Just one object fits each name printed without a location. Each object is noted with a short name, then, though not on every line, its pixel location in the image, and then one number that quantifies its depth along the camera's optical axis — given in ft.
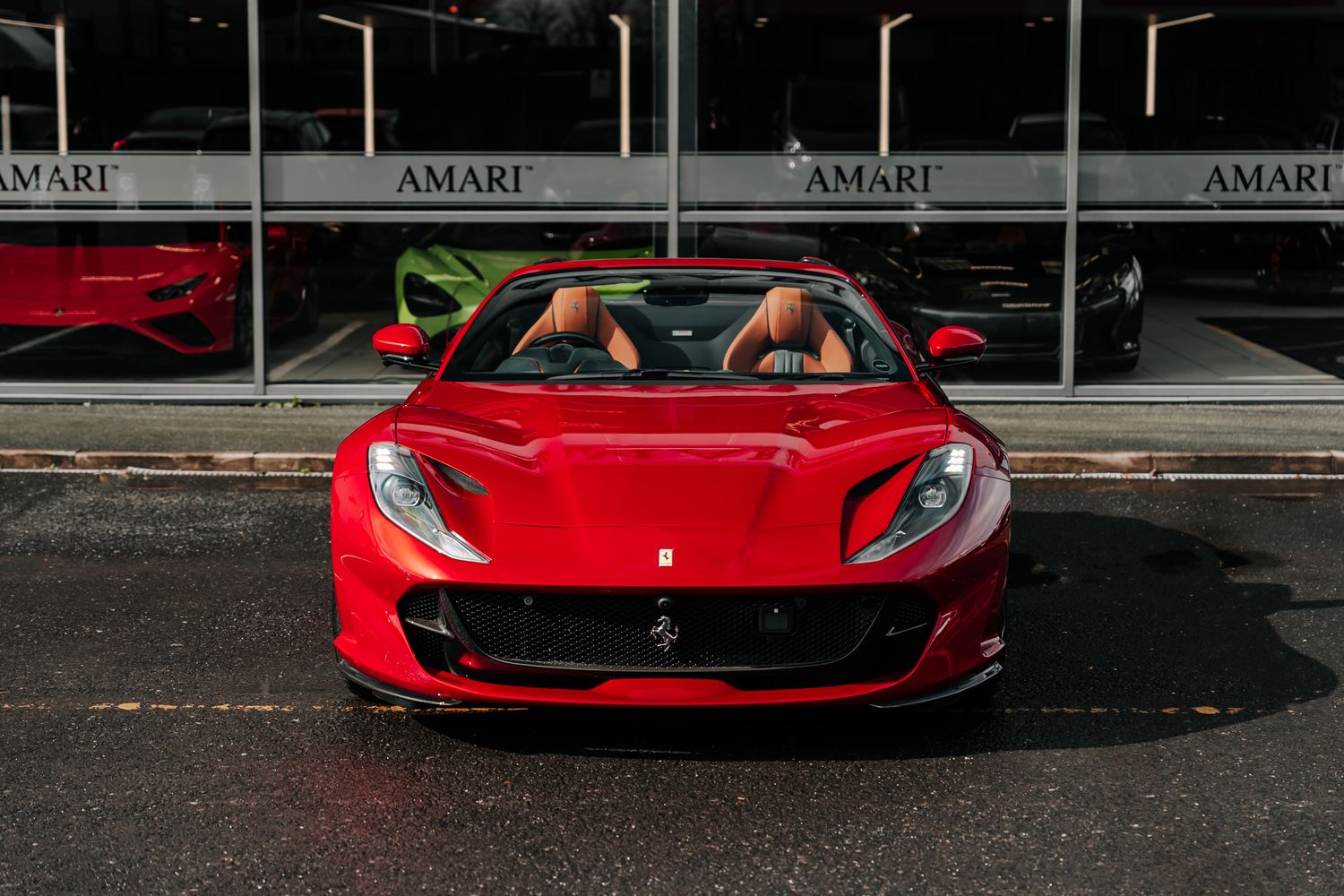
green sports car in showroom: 41.29
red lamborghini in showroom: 41.24
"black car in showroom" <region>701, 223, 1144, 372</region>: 41.11
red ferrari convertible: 14.71
